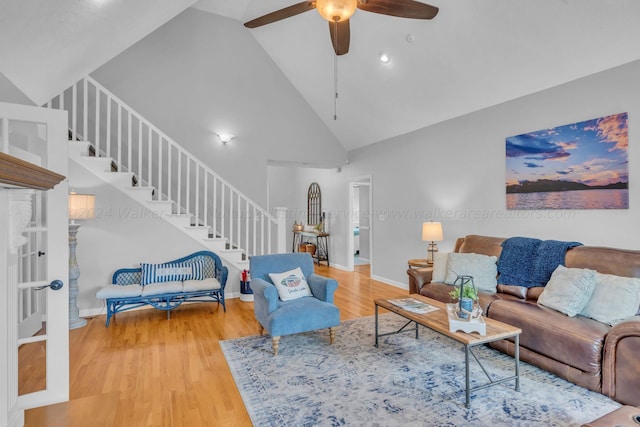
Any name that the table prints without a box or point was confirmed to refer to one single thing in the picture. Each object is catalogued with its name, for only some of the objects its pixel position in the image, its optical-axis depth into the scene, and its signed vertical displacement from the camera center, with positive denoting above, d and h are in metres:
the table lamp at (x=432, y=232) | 4.56 -0.24
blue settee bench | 3.84 -0.82
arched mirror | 8.41 +0.29
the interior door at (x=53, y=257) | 2.07 -0.24
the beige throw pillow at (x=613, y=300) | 2.44 -0.66
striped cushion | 4.24 -0.71
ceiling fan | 2.45 +1.67
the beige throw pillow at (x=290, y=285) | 3.32 -0.70
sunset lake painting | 3.07 +0.48
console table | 8.12 -0.67
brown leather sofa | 2.18 -0.90
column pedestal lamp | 3.61 -0.25
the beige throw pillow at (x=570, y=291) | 2.64 -0.64
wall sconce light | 5.77 +1.39
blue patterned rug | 2.08 -1.25
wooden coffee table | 2.22 -0.83
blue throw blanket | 3.17 -0.47
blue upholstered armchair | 2.95 -0.83
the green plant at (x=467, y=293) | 2.45 -0.59
